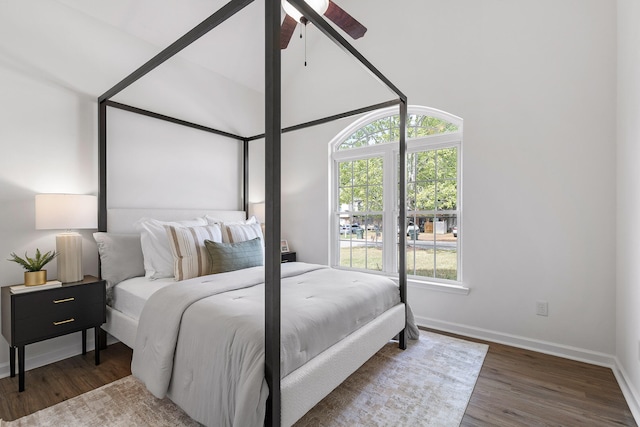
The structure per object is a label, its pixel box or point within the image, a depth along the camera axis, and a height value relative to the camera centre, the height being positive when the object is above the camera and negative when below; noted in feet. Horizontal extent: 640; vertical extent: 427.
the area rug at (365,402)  5.75 -3.93
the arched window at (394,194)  10.85 +0.62
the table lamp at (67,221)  7.27 -0.25
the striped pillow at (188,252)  8.18 -1.14
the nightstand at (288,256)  13.57 -2.05
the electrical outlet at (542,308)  8.77 -2.79
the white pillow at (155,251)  8.46 -1.13
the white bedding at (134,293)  7.34 -2.02
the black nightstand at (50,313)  6.61 -2.35
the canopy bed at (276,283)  4.71 -1.70
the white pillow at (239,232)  9.73 -0.72
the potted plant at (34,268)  7.07 -1.35
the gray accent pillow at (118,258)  8.28 -1.29
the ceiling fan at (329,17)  6.61 +4.37
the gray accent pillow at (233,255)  8.46 -1.28
